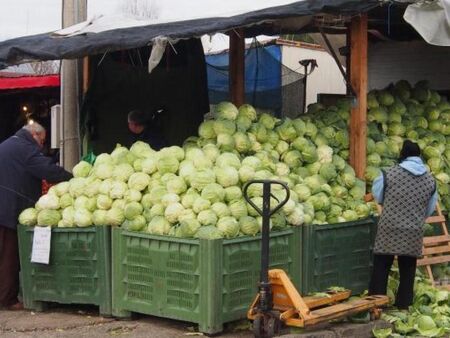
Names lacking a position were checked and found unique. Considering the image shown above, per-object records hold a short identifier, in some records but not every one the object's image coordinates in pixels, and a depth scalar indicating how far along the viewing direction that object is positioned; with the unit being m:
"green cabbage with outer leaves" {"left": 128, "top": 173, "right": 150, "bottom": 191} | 6.91
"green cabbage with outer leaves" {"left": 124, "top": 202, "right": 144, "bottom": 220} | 6.73
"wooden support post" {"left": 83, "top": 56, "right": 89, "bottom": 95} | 9.84
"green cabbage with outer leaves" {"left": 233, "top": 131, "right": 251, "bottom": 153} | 7.39
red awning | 12.50
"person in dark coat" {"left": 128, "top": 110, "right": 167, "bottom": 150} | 8.85
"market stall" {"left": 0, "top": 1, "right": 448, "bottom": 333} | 6.31
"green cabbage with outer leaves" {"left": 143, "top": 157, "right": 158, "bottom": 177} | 7.03
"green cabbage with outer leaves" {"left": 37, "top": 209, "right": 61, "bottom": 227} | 7.11
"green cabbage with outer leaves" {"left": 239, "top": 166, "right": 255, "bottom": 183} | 6.77
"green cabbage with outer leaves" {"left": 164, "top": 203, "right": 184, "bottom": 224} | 6.46
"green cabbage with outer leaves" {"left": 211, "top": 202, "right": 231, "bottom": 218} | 6.39
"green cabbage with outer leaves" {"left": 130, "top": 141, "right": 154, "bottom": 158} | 7.25
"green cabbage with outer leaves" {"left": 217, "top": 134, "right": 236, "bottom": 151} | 7.30
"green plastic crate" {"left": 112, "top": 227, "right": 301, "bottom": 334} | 6.16
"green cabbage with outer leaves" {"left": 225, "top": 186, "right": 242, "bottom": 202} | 6.60
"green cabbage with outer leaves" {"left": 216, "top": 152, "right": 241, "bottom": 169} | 6.89
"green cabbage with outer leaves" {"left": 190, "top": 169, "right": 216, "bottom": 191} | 6.63
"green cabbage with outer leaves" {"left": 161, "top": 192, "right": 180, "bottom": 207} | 6.57
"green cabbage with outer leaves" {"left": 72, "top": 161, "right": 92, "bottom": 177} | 7.45
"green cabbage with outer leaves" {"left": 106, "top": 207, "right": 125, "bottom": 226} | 6.80
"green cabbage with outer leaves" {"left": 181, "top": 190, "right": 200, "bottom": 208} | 6.51
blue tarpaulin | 12.51
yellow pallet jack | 5.85
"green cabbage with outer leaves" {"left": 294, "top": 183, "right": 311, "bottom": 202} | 7.16
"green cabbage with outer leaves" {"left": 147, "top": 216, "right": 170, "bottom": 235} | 6.47
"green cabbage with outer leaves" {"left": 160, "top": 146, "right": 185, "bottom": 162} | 7.07
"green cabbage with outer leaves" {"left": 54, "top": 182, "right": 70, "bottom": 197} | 7.27
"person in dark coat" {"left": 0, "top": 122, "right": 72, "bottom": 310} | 7.58
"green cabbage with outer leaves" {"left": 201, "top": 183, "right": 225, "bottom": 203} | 6.49
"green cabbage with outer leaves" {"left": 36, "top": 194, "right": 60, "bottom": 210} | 7.18
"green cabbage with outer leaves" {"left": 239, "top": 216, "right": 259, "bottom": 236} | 6.41
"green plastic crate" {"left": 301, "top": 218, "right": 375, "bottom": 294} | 6.98
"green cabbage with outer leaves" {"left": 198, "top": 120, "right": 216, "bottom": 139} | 7.62
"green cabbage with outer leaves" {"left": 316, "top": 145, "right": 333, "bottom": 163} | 7.86
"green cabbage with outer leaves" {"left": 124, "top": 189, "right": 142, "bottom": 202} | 6.84
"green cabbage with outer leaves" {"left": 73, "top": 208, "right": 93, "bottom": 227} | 6.93
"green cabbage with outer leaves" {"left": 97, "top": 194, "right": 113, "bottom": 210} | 6.92
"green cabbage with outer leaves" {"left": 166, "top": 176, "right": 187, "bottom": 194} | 6.66
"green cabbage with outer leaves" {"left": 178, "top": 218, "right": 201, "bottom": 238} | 6.27
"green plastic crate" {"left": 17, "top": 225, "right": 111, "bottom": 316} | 6.91
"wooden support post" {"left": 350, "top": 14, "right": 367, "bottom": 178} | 8.13
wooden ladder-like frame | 8.08
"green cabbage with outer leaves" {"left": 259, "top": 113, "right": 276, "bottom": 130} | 7.96
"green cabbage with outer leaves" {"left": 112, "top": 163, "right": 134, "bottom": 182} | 7.05
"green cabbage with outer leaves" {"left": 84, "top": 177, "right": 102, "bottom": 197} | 7.07
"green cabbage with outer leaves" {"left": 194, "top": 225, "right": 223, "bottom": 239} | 6.14
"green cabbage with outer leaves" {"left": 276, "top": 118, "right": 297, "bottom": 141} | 7.85
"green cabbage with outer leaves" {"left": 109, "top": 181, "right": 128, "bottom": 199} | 6.93
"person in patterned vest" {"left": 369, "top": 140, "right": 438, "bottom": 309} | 7.12
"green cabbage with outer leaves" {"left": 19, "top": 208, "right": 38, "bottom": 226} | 7.27
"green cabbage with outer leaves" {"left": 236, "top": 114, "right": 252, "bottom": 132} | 7.68
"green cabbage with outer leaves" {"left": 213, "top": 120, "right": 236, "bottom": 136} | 7.49
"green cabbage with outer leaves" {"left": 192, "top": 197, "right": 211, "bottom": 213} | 6.41
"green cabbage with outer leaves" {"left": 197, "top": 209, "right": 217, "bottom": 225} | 6.29
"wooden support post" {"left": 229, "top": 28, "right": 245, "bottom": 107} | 9.87
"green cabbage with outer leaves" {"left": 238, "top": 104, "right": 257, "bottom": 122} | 8.02
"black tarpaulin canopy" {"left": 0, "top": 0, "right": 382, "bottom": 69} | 7.02
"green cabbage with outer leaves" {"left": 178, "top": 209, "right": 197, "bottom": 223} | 6.39
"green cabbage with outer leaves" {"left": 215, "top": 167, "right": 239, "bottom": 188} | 6.66
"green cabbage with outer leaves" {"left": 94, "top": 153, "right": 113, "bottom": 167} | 7.35
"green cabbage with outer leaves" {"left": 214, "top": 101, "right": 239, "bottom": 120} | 7.91
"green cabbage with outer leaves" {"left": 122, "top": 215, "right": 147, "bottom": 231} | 6.64
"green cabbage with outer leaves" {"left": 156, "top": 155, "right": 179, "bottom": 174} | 6.96
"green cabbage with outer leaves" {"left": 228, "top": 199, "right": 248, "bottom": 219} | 6.49
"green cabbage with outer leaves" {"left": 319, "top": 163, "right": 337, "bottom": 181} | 7.63
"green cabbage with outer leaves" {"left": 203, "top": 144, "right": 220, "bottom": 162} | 7.09
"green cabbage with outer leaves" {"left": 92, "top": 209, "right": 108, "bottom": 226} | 6.86
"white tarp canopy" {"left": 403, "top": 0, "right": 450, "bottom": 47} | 7.27
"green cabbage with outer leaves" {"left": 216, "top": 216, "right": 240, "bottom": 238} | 6.24
